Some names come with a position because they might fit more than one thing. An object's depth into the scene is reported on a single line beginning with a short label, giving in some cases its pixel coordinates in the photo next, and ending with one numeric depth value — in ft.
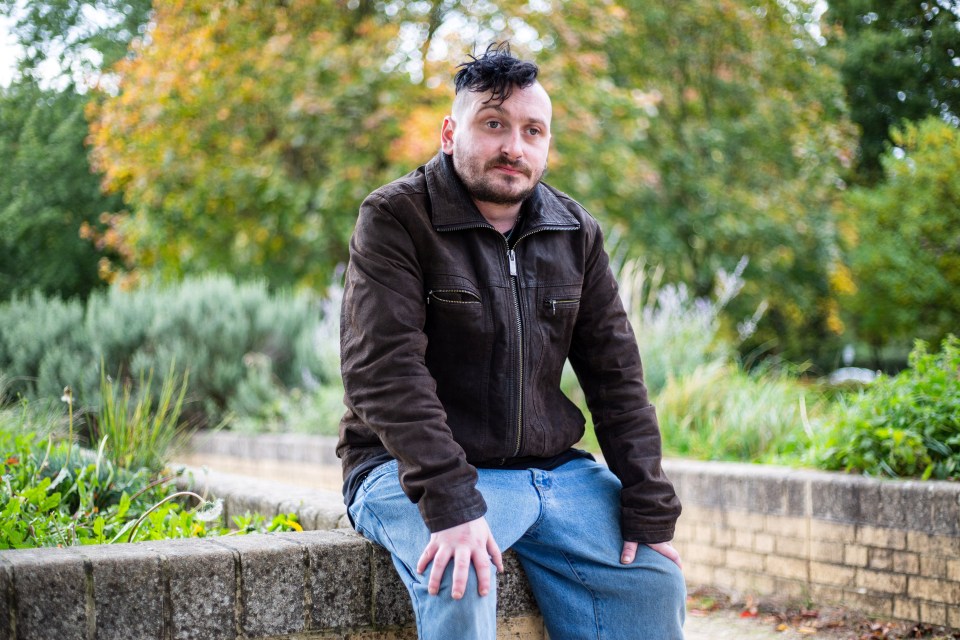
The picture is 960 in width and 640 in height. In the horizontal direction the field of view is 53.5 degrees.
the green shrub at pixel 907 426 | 12.60
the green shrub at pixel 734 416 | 17.69
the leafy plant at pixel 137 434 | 12.37
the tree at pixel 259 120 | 33.47
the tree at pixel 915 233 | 35.40
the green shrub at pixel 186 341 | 24.09
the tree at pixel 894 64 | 26.14
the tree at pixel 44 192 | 20.36
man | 7.36
